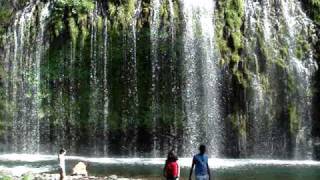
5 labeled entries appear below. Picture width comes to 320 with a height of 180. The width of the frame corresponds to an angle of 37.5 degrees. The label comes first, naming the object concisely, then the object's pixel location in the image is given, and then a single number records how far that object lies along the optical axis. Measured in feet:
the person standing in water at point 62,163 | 50.28
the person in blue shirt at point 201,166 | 36.24
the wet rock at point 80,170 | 57.18
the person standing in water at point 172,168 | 36.75
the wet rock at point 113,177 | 55.69
